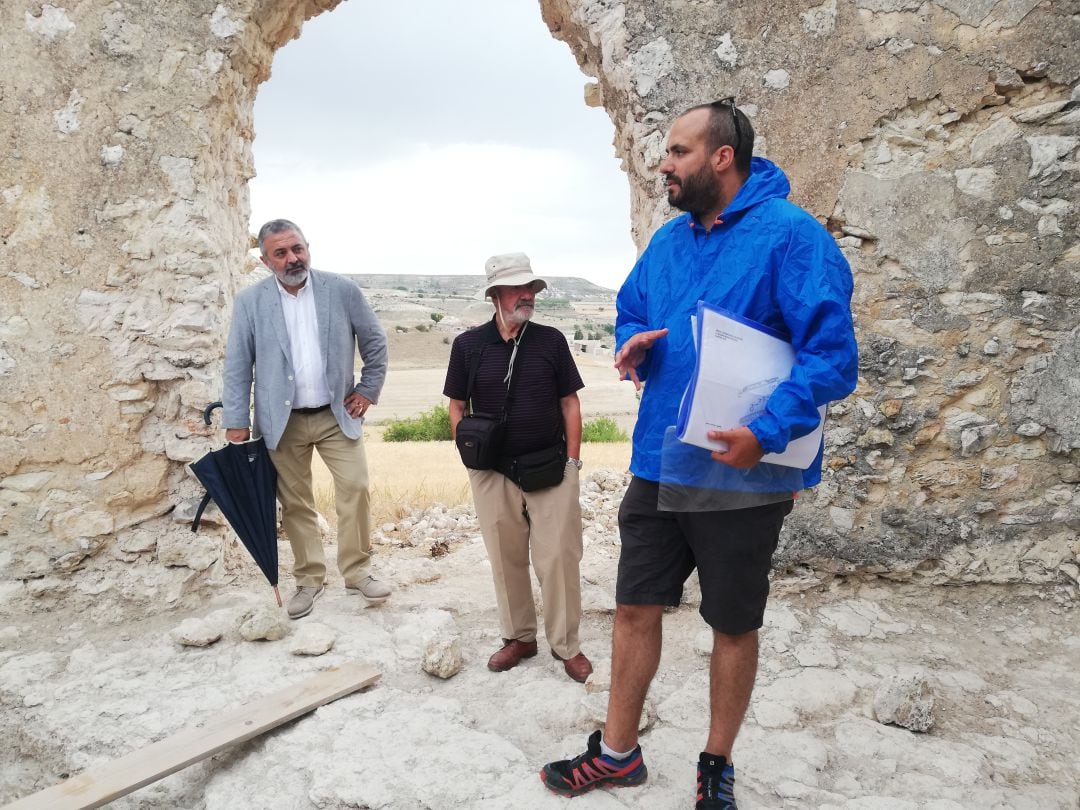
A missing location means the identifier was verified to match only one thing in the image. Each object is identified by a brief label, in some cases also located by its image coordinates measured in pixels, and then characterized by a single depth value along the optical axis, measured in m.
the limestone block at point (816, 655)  3.15
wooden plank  2.42
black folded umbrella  3.47
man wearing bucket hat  3.00
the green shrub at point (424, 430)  15.16
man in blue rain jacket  1.92
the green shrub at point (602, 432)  13.62
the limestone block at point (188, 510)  3.85
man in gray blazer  3.51
